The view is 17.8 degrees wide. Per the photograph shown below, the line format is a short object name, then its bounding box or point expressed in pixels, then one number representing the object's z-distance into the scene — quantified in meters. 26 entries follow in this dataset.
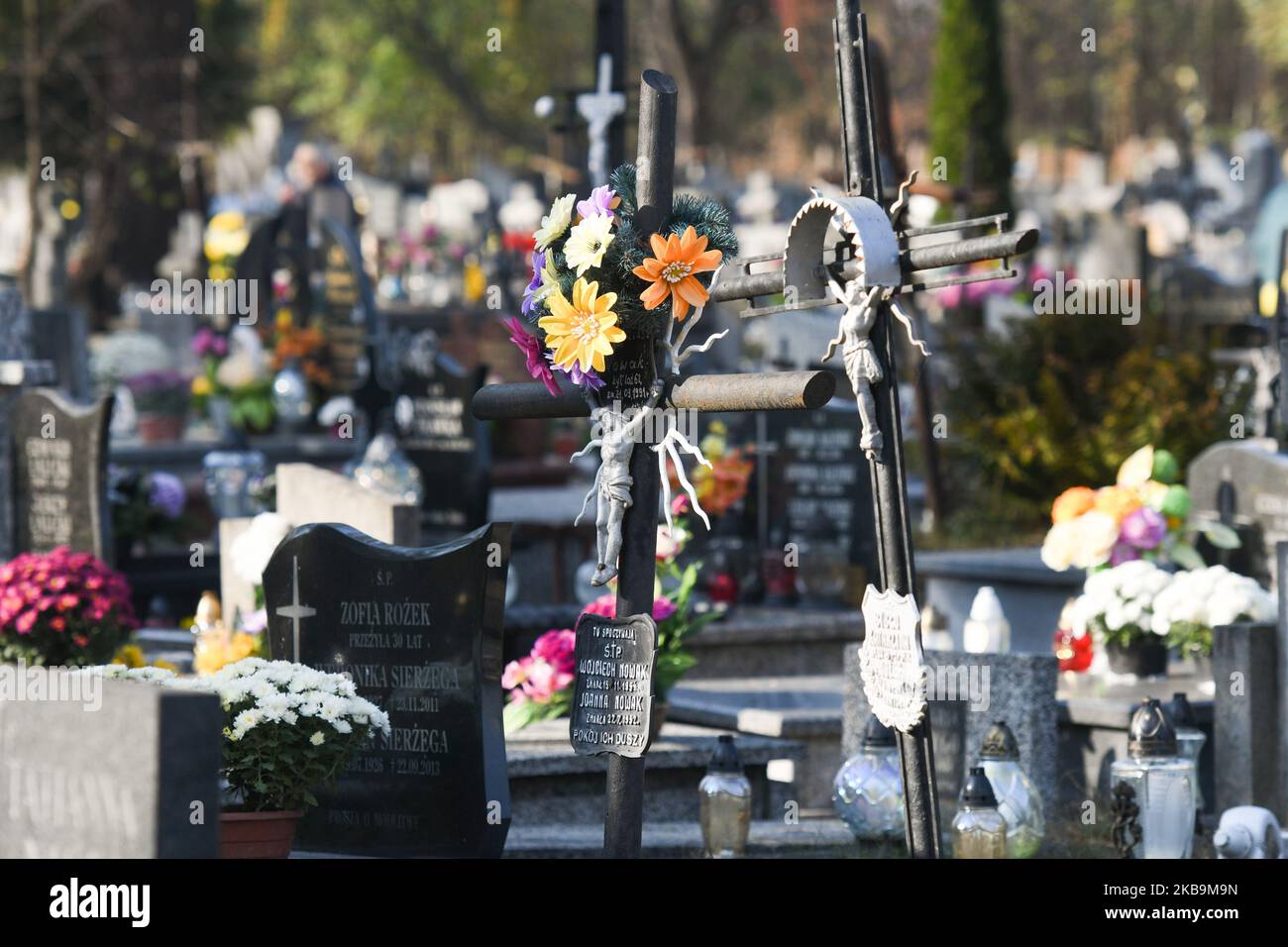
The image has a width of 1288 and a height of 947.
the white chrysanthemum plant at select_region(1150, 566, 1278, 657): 15.86
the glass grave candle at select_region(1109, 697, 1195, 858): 13.40
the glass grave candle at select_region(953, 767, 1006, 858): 12.58
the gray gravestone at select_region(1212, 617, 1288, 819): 14.59
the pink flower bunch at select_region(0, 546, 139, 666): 18.50
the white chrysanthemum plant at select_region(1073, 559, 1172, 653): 16.92
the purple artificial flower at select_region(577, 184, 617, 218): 11.18
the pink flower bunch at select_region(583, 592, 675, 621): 15.59
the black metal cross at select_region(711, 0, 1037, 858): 10.79
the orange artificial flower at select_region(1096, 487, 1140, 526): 17.86
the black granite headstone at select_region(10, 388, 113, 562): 21.57
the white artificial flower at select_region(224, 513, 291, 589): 17.86
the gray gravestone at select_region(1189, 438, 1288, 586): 19.31
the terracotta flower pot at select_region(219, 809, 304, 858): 11.57
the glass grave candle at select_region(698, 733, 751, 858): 13.78
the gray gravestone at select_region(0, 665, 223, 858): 8.94
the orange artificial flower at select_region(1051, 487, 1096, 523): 18.04
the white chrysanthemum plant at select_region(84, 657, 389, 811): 11.68
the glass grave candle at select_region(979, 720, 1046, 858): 13.33
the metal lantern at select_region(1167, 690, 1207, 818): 14.41
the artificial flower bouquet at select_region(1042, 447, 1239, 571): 17.75
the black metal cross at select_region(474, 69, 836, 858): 11.20
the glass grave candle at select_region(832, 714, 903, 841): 13.97
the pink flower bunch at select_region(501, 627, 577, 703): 16.62
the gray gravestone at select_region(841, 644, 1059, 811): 15.05
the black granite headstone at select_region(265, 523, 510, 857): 12.98
